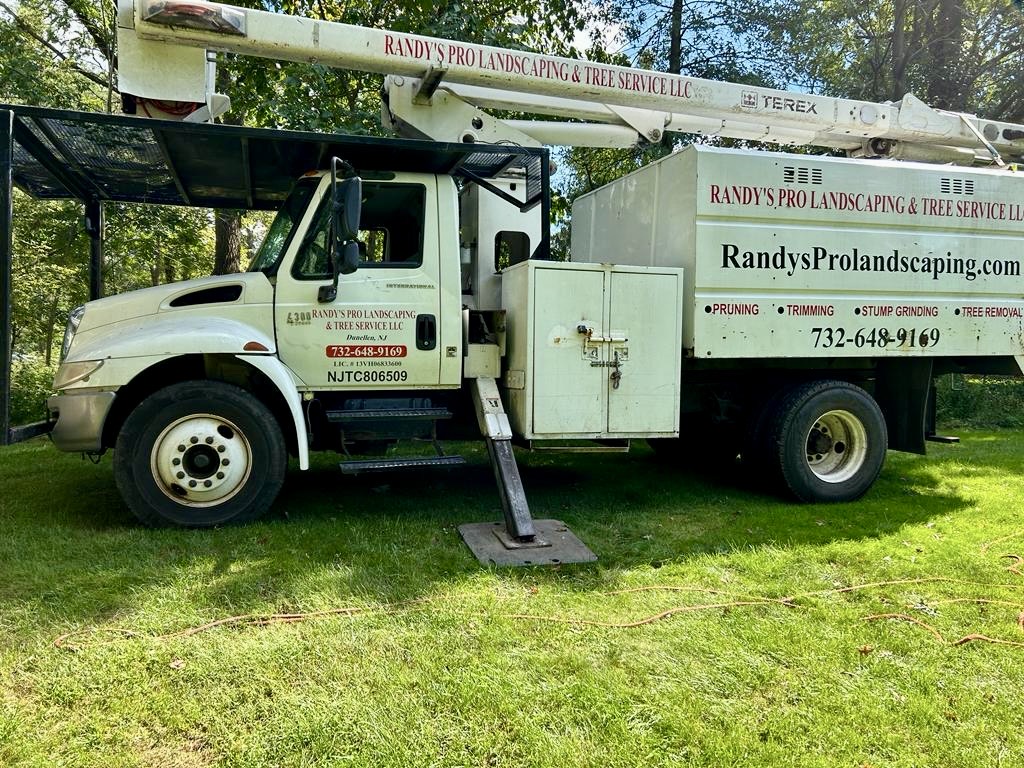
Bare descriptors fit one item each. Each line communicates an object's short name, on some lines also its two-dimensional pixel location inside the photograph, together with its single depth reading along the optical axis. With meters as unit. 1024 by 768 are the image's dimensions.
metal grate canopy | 4.80
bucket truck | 4.84
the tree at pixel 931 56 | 14.34
